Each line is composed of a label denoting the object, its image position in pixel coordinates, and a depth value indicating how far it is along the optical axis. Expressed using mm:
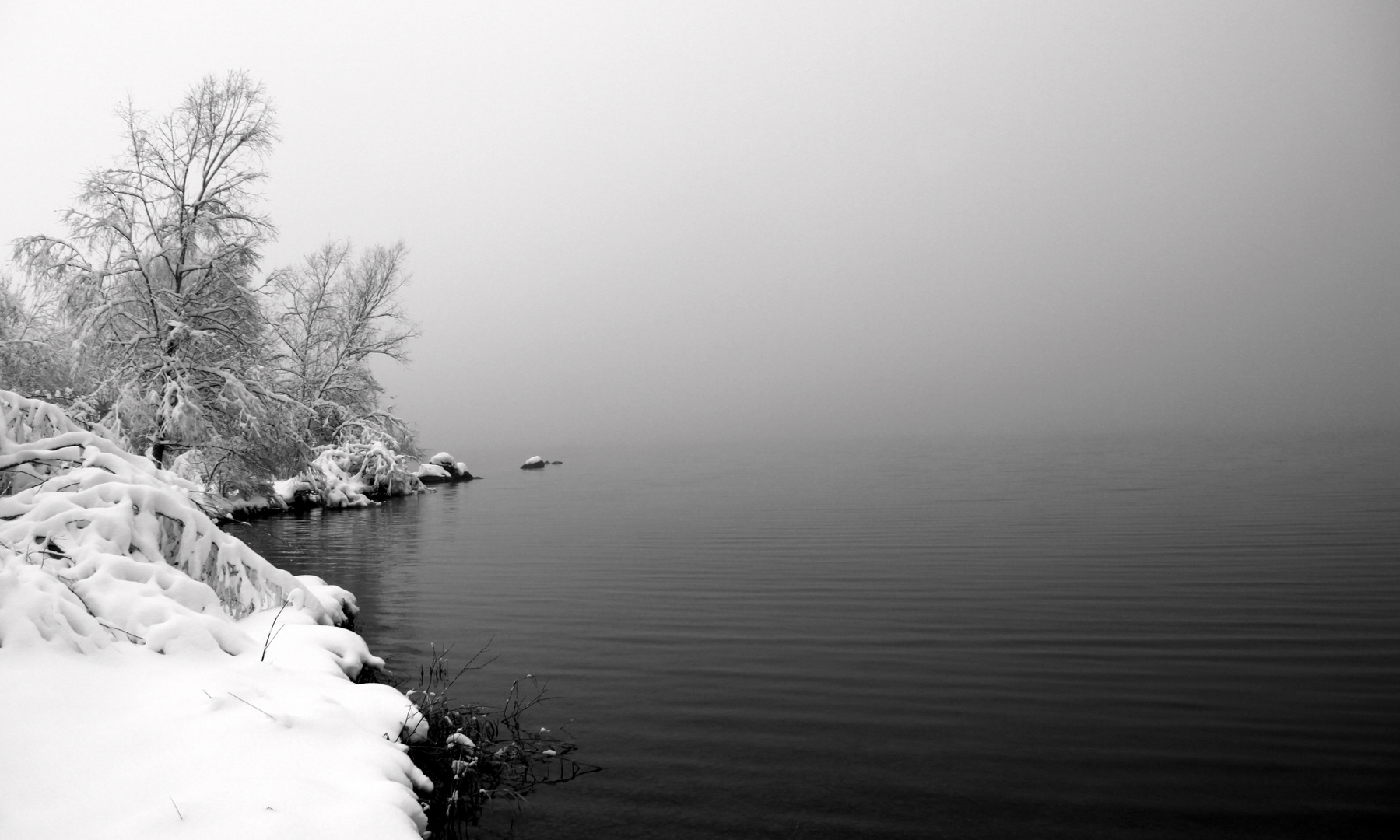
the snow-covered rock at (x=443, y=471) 51156
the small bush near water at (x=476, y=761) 5648
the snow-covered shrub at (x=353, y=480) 32719
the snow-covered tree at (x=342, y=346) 36781
